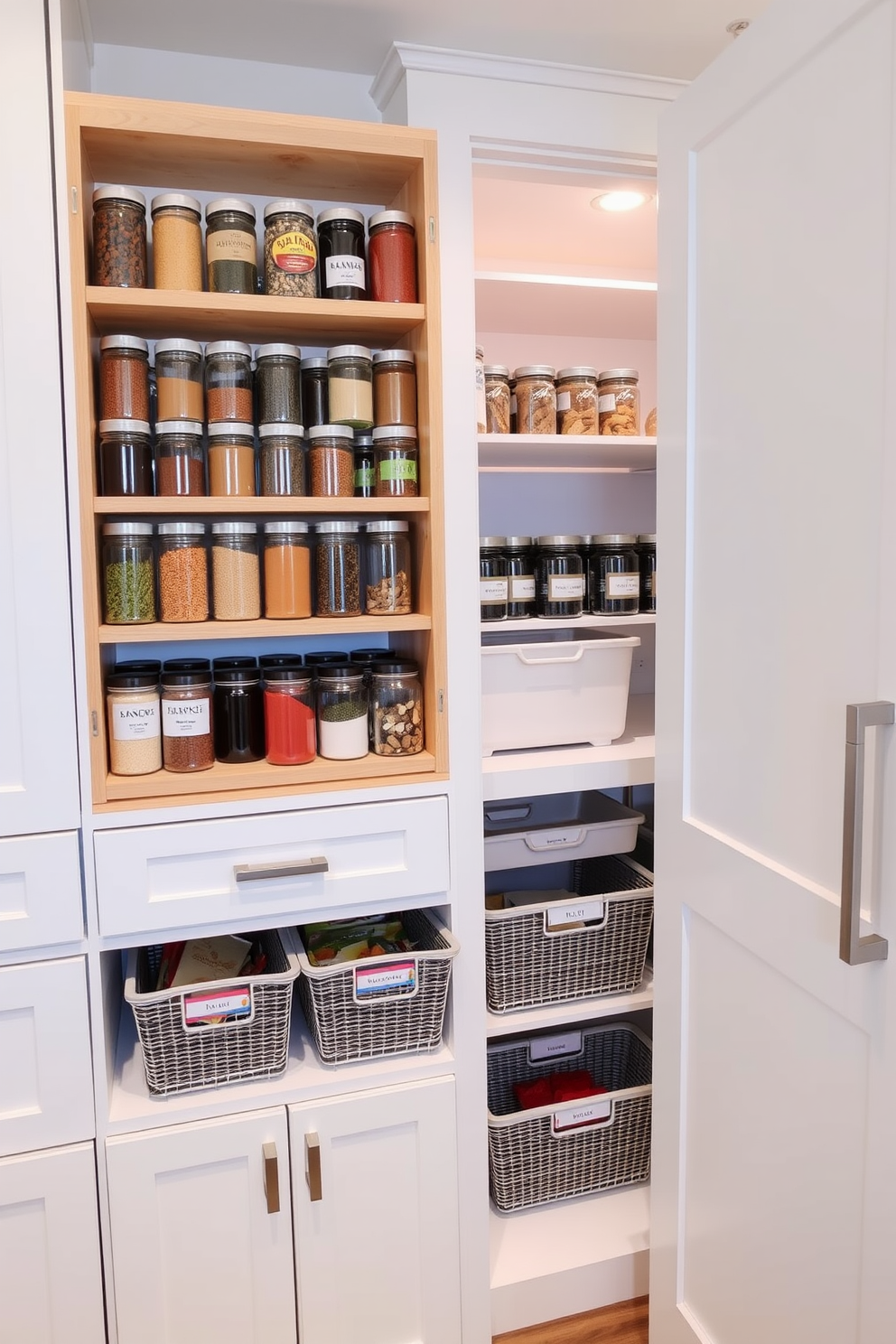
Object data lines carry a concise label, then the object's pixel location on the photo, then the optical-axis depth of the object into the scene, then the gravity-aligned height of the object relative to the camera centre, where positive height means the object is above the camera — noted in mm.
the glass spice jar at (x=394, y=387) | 1575 +316
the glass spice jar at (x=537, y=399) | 1774 +328
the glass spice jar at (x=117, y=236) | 1409 +515
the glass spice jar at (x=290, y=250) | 1475 +514
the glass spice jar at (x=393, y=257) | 1527 +520
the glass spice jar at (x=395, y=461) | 1555 +188
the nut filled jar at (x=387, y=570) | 1581 +6
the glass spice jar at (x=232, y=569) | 1492 +10
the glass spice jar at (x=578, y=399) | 1789 +330
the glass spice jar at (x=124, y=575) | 1440 +3
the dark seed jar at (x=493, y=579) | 1763 -12
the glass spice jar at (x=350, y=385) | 1539 +313
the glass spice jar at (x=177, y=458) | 1461 +186
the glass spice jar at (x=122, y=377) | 1437 +309
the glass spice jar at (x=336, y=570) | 1543 +7
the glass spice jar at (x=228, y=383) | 1491 +309
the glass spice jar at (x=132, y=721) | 1454 -224
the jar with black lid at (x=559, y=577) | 1798 -10
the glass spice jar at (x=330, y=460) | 1522 +188
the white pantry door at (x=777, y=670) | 991 -125
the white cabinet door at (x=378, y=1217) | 1535 -1078
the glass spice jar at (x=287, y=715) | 1522 -228
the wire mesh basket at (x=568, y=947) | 1768 -726
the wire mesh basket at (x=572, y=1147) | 1826 -1148
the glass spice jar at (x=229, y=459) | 1486 +186
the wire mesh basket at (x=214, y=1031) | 1452 -718
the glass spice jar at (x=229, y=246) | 1457 +515
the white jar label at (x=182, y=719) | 1475 -224
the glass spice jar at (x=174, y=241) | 1434 +516
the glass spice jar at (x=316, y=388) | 1560 +310
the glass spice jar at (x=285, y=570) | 1511 +9
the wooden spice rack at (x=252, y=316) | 1372 +417
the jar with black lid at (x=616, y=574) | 1829 -5
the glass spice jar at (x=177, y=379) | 1462 +309
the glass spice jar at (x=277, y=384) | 1513 +311
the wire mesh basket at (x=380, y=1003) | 1537 -716
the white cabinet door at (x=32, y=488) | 1273 +128
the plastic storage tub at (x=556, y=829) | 1871 -545
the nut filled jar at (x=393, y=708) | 1601 -231
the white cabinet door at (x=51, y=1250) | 1402 -1017
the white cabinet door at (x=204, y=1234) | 1453 -1042
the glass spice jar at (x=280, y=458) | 1509 +190
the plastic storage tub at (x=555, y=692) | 1775 -233
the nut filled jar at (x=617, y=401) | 1814 +331
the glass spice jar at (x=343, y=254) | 1516 +521
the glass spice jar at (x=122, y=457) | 1437 +185
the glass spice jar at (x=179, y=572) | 1469 +8
